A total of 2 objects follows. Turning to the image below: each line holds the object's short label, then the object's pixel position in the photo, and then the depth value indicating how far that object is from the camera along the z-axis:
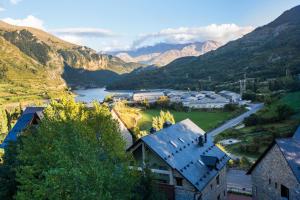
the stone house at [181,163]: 19.09
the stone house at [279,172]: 18.00
